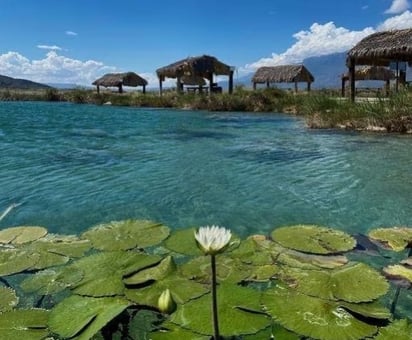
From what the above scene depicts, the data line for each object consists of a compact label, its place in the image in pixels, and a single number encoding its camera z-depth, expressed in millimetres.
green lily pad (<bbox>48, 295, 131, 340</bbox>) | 1999
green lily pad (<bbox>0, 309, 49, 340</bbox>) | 2055
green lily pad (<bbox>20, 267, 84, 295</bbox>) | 2637
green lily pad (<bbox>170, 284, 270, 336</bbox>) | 1990
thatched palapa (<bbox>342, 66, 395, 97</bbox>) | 31644
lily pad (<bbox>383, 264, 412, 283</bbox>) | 2860
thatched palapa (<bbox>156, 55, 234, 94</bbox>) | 29270
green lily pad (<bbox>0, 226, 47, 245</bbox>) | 3624
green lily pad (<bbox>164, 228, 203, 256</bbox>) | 3242
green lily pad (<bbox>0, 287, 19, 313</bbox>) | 2420
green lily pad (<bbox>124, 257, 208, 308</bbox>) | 2346
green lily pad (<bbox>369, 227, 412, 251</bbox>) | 3523
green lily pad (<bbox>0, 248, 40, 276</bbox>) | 2967
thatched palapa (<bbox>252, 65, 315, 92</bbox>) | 34344
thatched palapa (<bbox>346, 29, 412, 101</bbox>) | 15709
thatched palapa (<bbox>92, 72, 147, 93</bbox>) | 40000
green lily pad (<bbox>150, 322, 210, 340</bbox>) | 1926
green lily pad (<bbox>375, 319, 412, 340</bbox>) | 1986
